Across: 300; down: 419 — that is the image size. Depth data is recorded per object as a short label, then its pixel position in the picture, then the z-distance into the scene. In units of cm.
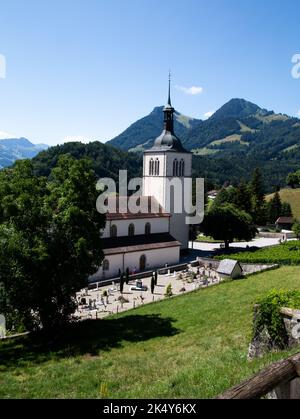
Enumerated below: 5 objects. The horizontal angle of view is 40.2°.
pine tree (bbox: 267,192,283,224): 10250
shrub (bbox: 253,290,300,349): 1285
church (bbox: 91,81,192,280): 4369
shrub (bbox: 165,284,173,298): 3378
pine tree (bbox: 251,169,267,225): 8856
